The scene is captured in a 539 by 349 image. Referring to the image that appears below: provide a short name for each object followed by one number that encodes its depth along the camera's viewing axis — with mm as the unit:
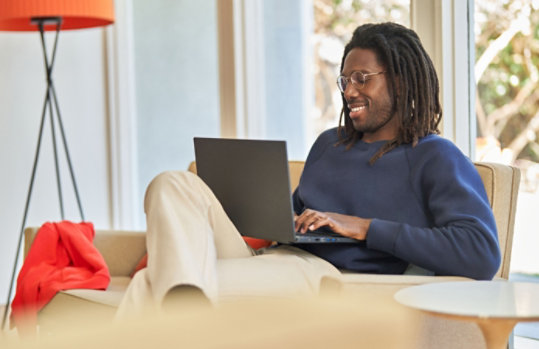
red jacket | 5420
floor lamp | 6360
